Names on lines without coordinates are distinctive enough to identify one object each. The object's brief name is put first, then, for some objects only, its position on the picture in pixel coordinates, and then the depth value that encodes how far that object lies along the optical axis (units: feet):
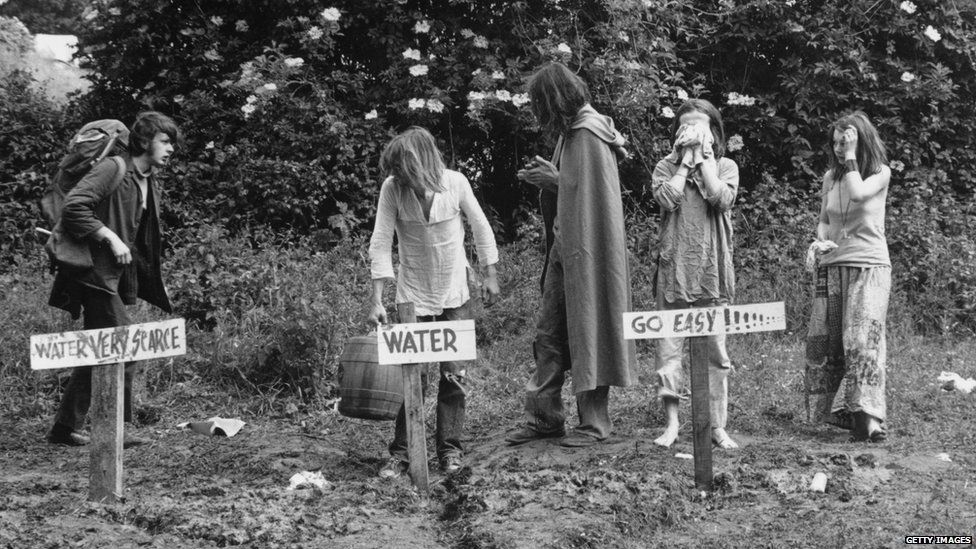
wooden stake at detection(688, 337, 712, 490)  17.35
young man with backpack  20.72
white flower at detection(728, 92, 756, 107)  36.73
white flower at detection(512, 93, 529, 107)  32.99
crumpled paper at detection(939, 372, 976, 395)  26.53
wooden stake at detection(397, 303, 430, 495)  18.21
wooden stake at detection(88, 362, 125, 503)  16.71
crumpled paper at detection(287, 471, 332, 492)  18.72
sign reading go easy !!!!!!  17.12
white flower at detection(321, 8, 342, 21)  33.53
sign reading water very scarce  16.38
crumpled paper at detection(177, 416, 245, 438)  24.12
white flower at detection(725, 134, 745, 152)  36.55
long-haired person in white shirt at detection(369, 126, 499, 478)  19.38
